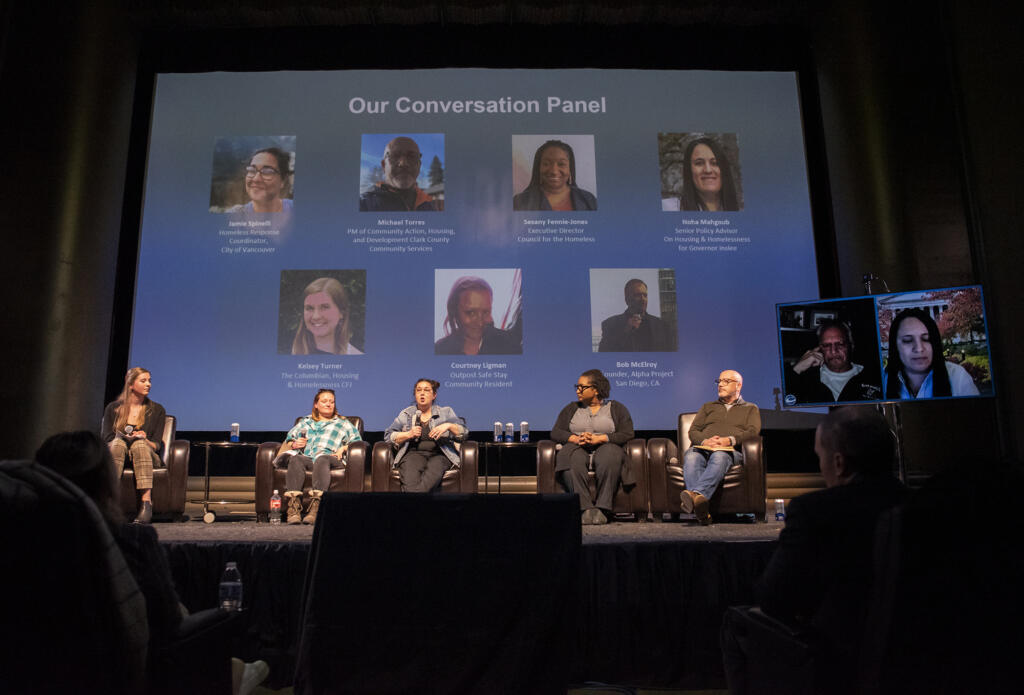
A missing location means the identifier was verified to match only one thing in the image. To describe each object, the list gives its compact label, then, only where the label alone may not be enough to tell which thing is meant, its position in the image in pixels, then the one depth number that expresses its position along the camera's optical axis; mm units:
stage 2365
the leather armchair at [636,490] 4750
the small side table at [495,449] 5797
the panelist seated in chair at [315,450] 4793
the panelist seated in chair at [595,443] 4734
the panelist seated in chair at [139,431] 4758
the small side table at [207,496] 4887
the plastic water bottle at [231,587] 2439
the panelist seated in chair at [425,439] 4898
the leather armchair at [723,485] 4574
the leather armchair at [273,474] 4828
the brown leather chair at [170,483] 4773
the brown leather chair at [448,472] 4855
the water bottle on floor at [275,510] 4750
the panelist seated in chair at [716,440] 4504
